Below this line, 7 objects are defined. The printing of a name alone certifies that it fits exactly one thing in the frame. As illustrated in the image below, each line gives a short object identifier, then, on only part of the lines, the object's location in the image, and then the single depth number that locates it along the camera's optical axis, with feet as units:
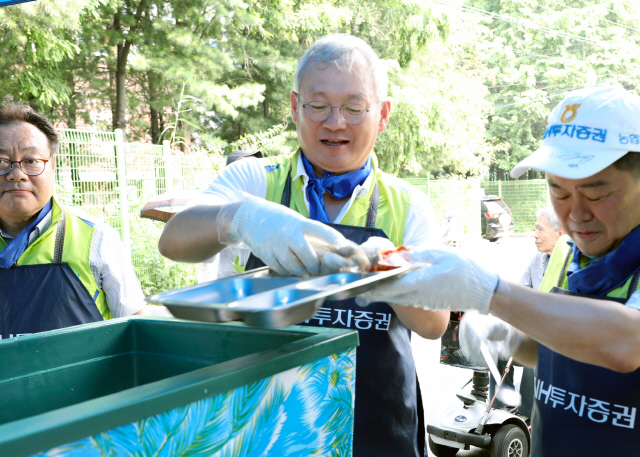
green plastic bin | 2.77
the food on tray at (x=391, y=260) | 4.45
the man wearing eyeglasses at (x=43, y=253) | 7.54
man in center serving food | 5.64
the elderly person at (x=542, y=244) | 14.24
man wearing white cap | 4.40
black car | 54.03
